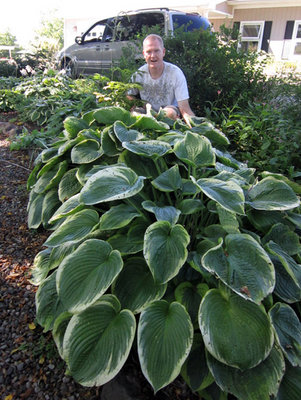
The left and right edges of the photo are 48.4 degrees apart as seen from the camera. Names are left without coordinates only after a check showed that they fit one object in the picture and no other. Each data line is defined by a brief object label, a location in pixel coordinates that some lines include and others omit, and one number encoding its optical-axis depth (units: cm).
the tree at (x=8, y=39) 3154
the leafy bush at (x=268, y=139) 286
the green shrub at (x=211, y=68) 459
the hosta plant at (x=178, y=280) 125
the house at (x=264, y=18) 1474
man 354
